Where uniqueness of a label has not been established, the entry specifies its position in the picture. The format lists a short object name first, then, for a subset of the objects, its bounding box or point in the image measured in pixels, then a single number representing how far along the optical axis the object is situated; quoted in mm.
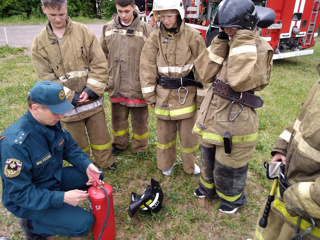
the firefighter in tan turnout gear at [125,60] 3436
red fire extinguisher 2398
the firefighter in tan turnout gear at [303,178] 1403
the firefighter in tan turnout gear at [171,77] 2959
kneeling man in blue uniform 2115
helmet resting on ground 2844
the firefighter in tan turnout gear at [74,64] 2926
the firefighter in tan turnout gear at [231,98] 2189
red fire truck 7691
